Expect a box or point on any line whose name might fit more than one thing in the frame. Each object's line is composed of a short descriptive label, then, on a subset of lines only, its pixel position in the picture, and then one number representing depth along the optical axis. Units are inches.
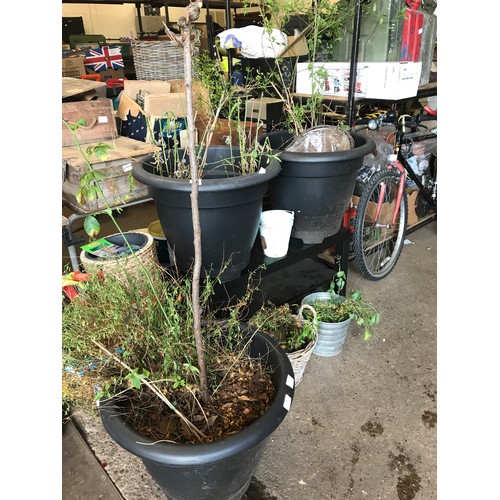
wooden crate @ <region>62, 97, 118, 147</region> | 74.7
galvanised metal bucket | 65.6
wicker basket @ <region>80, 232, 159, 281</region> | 52.6
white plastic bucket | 61.4
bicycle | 82.1
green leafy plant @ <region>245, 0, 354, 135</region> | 66.6
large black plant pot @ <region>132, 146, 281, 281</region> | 47.6
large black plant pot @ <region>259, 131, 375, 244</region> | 60.7
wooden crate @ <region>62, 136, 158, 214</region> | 67.9
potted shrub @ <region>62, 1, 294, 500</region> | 34.8
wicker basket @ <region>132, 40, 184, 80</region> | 101.7
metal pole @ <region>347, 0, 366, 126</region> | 69.4
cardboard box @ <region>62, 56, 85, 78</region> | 161.8
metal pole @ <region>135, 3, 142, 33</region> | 253.6
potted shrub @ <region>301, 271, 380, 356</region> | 65.7
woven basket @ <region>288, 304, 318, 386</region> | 57.9
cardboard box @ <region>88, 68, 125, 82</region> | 180.4
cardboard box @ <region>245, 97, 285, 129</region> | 90.1
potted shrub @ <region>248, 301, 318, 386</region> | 58.9
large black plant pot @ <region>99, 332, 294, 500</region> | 33.1
